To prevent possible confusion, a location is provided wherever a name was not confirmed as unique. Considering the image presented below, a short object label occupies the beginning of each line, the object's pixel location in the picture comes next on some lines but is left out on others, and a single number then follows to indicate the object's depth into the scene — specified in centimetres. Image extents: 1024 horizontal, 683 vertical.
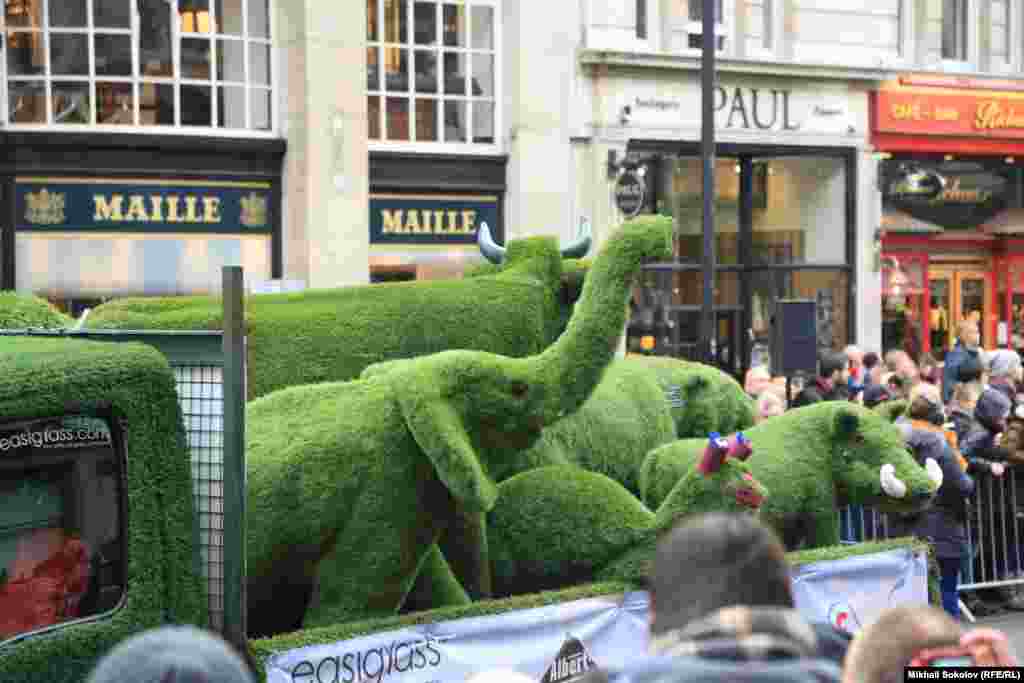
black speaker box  1536
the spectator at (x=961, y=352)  1570
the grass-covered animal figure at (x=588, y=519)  780
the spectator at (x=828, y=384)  1470
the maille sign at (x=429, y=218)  2059
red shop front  2538
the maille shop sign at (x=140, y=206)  1844
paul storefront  2275
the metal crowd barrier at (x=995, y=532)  1290
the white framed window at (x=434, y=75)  2048
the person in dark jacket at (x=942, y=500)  1152
